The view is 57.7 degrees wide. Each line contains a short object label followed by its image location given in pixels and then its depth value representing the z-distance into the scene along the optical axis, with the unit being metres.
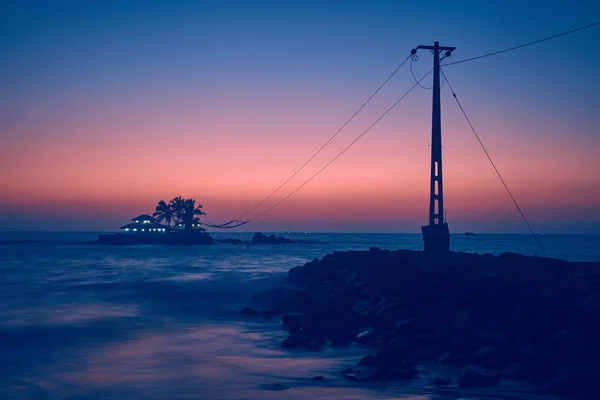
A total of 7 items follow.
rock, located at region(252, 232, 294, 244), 146.00
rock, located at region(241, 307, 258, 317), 22.49
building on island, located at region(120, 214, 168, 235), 130.25
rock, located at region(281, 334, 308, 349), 14.88
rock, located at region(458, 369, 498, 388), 10.17
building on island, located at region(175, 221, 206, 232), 130.38
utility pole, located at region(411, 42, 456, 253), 20.69
